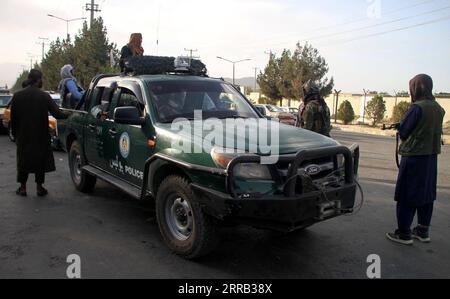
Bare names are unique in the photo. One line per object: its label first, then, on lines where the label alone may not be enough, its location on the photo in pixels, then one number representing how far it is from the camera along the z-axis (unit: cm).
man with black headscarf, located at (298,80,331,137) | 673
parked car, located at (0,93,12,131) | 1531
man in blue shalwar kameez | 492
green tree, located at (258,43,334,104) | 4047
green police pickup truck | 385
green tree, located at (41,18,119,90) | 2944
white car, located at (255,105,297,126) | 2298
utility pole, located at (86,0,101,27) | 3142
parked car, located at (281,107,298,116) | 3415
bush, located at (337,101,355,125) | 3700
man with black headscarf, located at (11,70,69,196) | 657
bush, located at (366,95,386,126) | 3528
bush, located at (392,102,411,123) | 3027
